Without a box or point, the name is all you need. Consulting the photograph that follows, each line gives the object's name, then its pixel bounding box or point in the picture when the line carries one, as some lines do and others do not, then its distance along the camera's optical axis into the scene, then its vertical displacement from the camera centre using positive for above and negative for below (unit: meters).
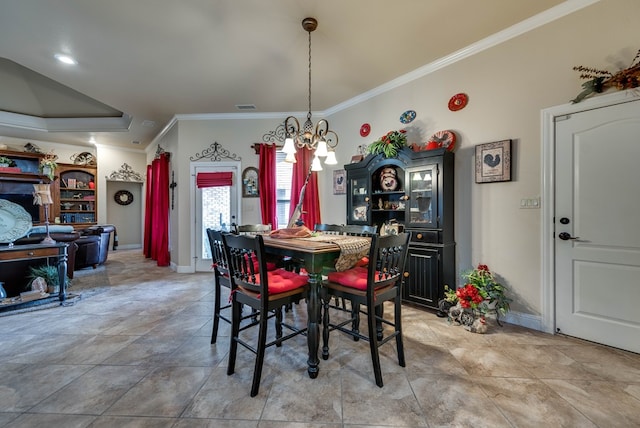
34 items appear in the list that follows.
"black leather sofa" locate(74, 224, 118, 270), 5.21 -0.67
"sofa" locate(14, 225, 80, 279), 3.92 -0.38
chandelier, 2.44 +0.65
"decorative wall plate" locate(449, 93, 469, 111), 3.06 +1.22
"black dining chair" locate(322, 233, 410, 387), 1.78 -0.53
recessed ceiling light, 3.20 +1.83
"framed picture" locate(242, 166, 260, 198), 4.91 +0.54
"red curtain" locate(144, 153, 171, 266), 5.57 +0.07
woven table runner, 1.93 -0.29
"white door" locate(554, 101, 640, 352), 2.18 -0.14
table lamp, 3.66 +0.24
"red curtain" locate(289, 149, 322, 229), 4.62 +0.38
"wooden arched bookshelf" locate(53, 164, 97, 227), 6.93 +0.48
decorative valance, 4.89 +0.59
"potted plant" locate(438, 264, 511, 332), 2.61 -0.86
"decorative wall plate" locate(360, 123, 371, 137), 4.08 +1.22
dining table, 1.84 -0.34
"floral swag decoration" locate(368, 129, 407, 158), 3.28 +0.81
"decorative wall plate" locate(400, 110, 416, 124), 3.54 +1.22
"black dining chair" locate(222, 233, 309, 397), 1.71 -0.53
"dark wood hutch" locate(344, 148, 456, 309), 2.95 +0.00
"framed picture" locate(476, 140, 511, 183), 2.74 +0.49
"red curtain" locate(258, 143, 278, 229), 4.75 +0.44
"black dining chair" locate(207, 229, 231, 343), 2.11 -0.45
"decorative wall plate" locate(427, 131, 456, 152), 3.10 +0.81
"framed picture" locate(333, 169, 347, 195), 4.40 +0.47
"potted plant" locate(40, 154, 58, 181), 6.35 +1.07
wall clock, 7.97 +0.45
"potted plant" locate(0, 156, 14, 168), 5.99 +1.15
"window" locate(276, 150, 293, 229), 4.93 +0.47
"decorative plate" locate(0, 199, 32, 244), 3.04 -0.10
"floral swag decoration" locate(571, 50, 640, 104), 2.10 +1.03
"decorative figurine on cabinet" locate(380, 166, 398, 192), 3.53 +0.40
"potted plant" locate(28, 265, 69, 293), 3.43 -0.78
